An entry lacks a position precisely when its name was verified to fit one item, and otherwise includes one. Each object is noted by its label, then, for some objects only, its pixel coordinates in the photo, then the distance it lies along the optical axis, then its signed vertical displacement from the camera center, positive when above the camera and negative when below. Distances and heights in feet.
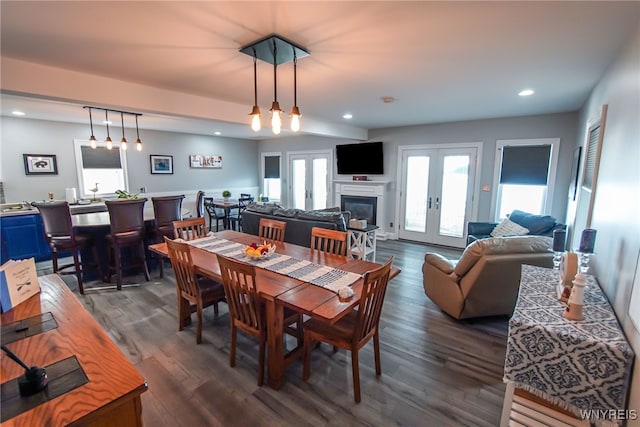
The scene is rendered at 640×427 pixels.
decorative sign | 25.05 +1.29
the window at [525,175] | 15.76 +0.15
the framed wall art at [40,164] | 17.03 +0.62
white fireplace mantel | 21.71 -1.17
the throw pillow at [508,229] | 13.53 -2.52
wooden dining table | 5.95 -2.66
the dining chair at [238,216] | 22.59 -3.19
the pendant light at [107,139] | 15.56 +2.59
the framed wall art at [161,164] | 22.49 +0.91
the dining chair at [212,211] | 23.17 -2.87
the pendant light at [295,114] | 7.57 +1.63
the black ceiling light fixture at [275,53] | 6.76 +3.12
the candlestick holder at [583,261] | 5.53 -1.61
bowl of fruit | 8.75 -2.31
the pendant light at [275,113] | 7.26 +1.60
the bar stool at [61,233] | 11.59 -2.41
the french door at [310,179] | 25.40 -0.27
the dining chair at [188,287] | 8.11 -3.46
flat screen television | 21.78 +1.41
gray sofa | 13.64 -2.16
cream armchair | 9.07 -3.13
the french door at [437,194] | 18.60 -1.13
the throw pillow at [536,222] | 13.06 -2.09
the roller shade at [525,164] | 15.93 +0.76
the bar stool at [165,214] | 13.75 -1.90
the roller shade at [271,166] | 29.04 +0.96
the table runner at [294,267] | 7.22 -2.59
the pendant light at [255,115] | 7.53 +1.60
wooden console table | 3.06 -2.47
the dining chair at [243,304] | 6.52 -3.14
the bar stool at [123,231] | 12.25 -2.44
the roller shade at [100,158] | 19.30 +1.16
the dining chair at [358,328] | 6.22 -3.63
